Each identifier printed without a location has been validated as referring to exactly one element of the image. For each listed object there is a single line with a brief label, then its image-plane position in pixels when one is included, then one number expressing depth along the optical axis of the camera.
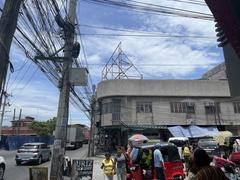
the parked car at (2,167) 8.53
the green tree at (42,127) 47.84
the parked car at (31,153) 13.73
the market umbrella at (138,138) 14.45
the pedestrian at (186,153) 9.97
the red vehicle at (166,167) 7.14
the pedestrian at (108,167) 6.83
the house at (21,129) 52.51
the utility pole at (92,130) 19.70
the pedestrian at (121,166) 7.13
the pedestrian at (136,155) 7.37
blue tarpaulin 20.04
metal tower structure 22.28
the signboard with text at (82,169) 6.43
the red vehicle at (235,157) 8.83
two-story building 21.76
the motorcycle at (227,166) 6.04
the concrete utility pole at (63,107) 5.84
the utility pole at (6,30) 2.93
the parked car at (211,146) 13.98
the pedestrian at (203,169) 2.22
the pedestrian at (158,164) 6.66
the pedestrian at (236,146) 10.28
